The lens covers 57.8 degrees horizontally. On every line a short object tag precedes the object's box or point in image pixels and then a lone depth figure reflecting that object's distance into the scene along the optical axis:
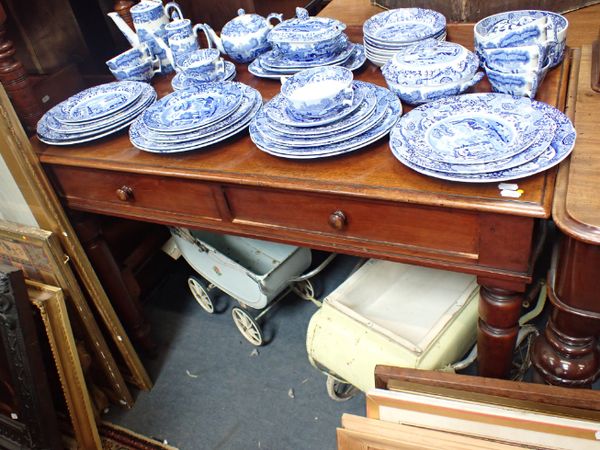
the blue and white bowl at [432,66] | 0.93
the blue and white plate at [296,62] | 1.14
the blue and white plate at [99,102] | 1.11
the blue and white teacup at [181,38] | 1.25
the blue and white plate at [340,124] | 0.90
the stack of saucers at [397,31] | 1.10
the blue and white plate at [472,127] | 0.79
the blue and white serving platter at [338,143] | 0.88
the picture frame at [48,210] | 1.06
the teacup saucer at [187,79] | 1.18
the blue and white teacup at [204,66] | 1.17
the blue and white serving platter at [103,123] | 1.08
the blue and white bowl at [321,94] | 0.91
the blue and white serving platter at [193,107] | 1.00
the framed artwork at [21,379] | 1.14
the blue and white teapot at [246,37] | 1.24
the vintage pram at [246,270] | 1.41
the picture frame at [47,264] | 1.19
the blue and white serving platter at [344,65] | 1.16
